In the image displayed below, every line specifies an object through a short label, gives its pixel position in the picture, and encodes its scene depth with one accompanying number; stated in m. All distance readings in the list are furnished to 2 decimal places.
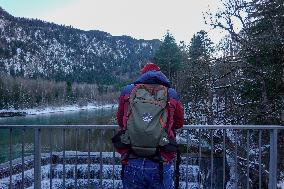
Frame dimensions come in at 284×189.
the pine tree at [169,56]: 49.53
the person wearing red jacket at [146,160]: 3.41
